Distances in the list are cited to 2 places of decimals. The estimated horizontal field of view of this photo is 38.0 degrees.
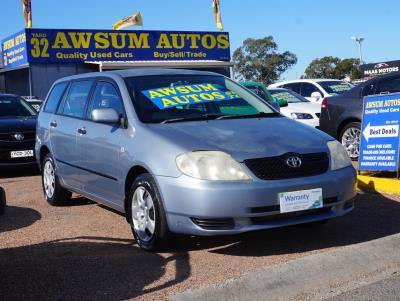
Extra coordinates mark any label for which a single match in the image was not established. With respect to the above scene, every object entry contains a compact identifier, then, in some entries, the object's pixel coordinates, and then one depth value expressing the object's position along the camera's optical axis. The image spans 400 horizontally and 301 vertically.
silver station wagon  4.41
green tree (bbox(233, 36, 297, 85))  57.91
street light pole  62.41
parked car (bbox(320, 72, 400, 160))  9.30
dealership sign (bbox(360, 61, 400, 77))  42.31
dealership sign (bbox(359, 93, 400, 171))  7.51
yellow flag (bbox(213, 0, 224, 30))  29.58
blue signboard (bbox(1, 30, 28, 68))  22.69
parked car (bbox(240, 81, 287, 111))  12.17
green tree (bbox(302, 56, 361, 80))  64.88
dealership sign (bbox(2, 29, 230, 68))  22.58
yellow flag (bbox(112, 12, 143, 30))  27.52
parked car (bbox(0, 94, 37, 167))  9.85
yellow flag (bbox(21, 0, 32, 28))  25.39
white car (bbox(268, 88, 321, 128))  12.84
